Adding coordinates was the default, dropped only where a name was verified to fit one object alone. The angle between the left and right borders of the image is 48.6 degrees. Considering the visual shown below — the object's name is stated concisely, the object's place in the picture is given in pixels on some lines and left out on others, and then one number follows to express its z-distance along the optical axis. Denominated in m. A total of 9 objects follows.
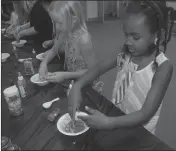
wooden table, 0.53
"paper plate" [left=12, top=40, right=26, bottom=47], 1.35
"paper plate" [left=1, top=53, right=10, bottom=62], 1.13
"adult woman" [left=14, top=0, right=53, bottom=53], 1.21
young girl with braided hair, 0.53
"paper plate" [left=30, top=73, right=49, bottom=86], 0.83
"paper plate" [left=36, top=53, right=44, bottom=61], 1.12
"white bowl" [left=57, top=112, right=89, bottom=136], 0.55
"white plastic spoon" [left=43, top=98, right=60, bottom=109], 0.69
